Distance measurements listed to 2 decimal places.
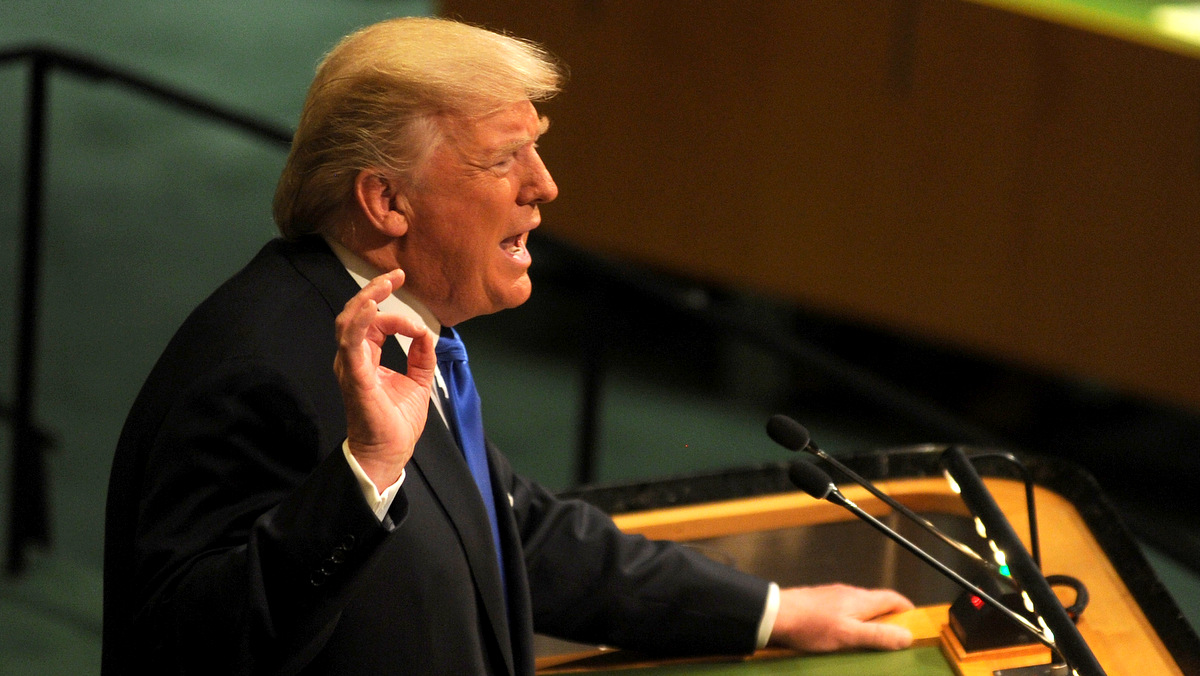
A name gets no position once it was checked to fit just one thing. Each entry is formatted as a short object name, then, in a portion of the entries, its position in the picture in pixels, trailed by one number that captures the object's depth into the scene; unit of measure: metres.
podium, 9.12
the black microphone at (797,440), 8.96
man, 8.68
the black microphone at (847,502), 8.87
